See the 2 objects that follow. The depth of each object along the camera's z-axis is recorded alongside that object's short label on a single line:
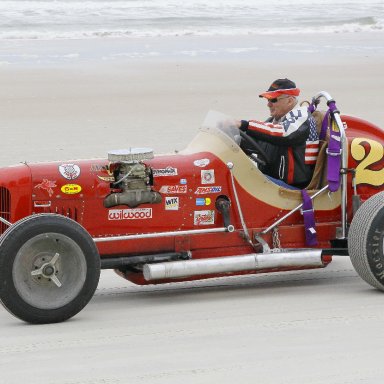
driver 16.81
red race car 14.70
